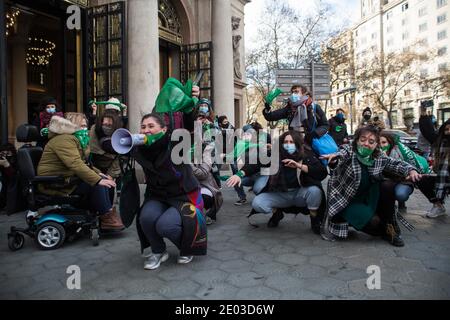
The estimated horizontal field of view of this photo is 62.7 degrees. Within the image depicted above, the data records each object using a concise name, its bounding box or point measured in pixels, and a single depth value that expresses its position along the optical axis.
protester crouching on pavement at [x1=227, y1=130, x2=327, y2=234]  4.54
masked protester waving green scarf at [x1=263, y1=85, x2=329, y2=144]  5.34
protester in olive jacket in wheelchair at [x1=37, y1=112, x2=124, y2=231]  3.95
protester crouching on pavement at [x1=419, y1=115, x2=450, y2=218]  5.32
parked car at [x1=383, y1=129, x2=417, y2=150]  14.81
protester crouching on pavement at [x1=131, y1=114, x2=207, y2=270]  3.33
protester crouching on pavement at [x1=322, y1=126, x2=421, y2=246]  4.08
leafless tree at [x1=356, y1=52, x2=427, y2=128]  36.47
